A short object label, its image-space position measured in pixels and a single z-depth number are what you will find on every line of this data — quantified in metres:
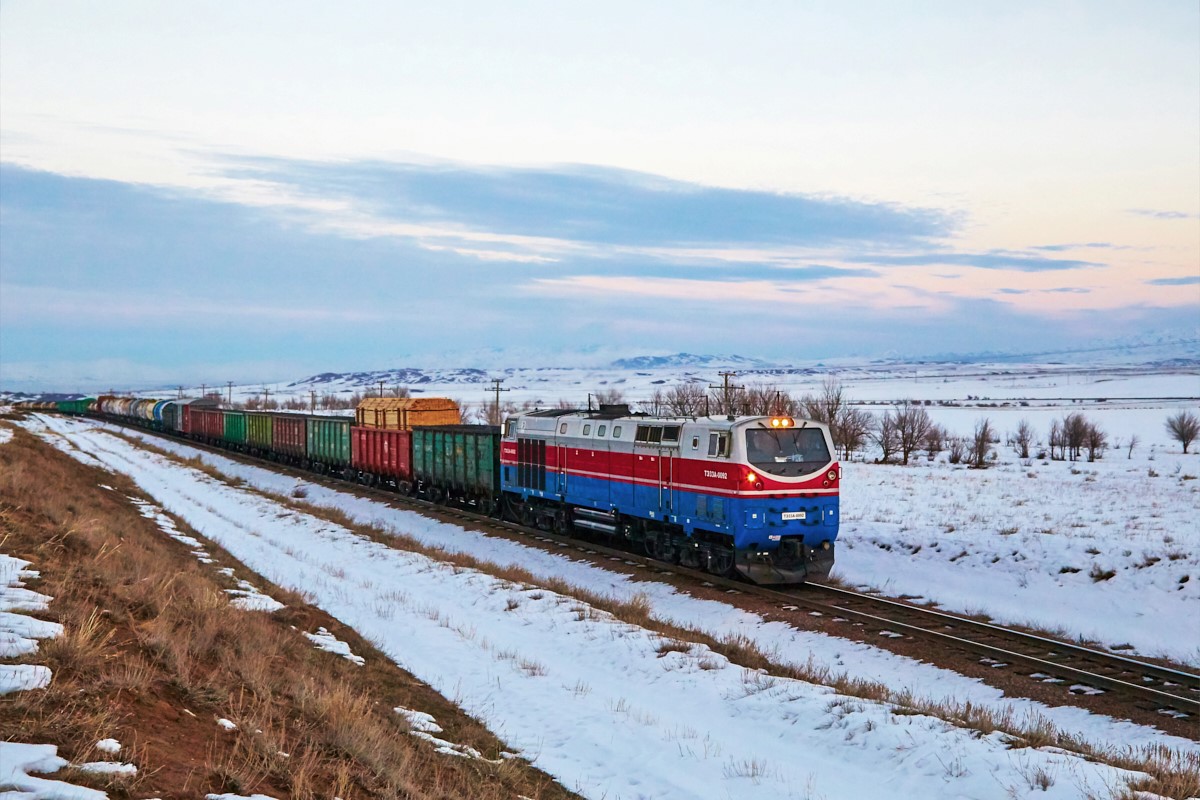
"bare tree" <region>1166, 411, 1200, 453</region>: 70.50
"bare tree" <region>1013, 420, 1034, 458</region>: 65.50
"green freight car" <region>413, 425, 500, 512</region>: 34.41
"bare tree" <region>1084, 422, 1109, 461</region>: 63.96
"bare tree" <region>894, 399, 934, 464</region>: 61.78
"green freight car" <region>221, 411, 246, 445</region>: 72.75
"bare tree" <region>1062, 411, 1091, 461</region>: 66.12
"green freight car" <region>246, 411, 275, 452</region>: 64.69
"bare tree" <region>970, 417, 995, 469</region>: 56.47
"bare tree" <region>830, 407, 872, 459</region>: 64.25
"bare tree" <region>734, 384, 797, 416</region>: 58.99
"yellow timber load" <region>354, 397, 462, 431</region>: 46.12
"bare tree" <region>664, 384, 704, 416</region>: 66.00
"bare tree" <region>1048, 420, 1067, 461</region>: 66.03
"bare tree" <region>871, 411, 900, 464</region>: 62.56
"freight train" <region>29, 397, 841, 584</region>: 20.92
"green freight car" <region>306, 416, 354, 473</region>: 51.12
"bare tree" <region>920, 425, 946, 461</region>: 70.12
